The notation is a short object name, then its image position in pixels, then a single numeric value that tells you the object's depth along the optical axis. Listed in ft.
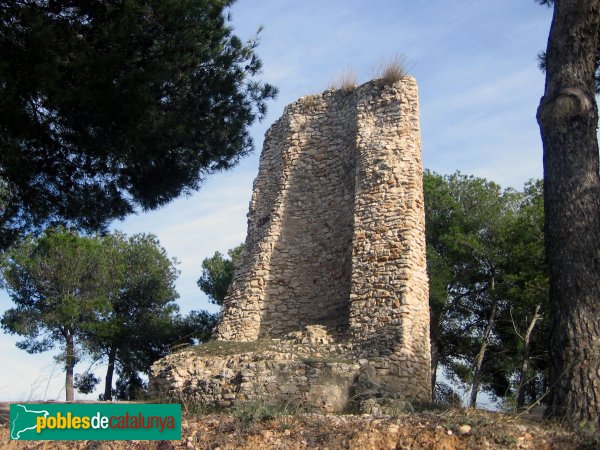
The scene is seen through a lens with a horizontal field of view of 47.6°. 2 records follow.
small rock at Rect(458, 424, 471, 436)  17.04
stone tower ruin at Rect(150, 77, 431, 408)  30.04
